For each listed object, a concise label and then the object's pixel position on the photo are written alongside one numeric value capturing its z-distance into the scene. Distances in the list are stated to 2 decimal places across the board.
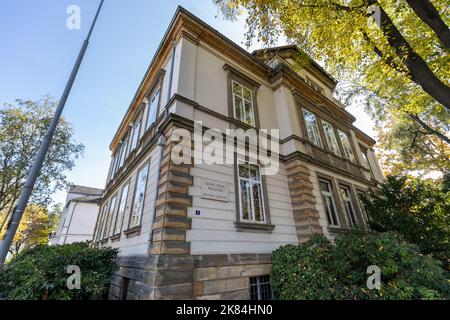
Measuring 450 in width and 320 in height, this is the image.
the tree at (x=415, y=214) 7.51
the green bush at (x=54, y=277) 3.83
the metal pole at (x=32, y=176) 3.25
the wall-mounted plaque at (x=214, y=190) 5.62
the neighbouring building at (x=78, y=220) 24.62
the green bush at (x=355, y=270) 4.16
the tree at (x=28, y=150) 15.44
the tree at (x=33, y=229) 29.08
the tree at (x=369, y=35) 6.19
